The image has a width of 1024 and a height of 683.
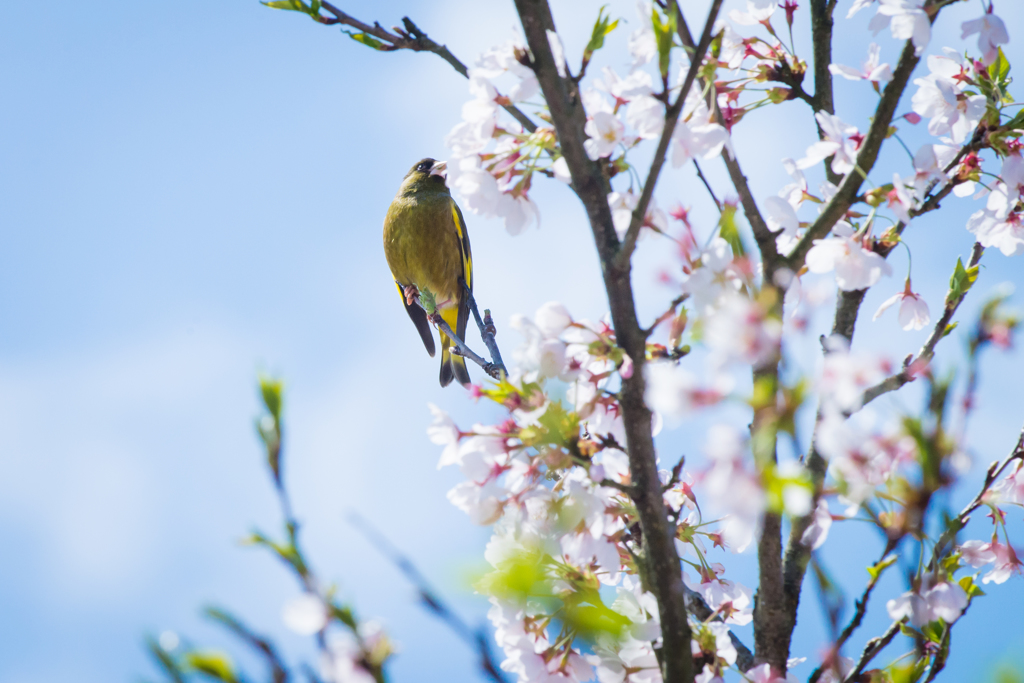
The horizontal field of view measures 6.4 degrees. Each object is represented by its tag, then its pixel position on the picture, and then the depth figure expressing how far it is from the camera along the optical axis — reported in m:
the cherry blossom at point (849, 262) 5.59
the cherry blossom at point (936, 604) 5.52
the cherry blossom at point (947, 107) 5.66
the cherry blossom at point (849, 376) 4.28
